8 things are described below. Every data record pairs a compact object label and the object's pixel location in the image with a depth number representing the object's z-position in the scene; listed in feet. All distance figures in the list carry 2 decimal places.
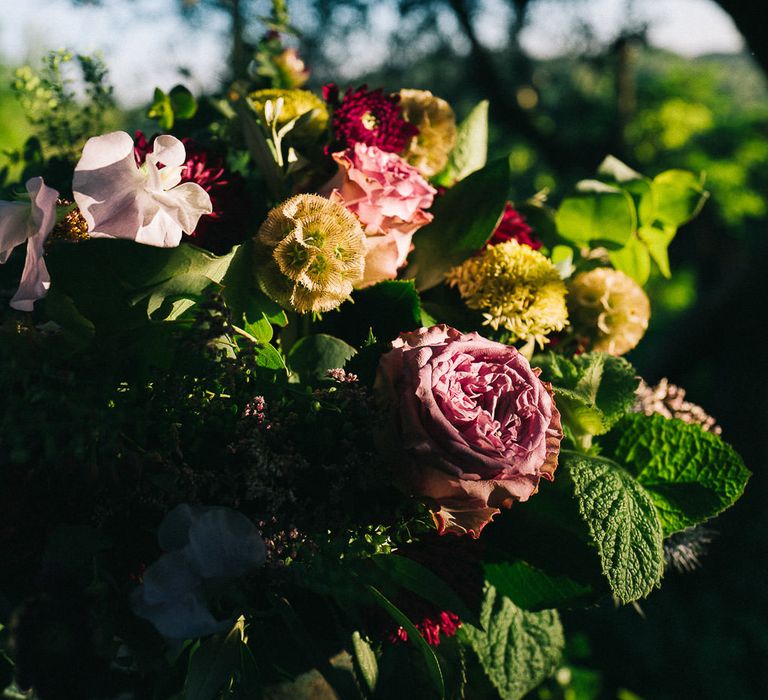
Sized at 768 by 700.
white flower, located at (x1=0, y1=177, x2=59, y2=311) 1.41
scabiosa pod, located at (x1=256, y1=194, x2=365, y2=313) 1.60
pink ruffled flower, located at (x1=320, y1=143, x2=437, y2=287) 1.78
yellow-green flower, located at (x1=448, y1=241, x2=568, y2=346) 1.90
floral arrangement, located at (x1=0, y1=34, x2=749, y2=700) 1.40
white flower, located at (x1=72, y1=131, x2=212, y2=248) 1.42
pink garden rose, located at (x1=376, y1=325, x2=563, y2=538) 1.45
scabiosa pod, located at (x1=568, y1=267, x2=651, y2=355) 2.23
